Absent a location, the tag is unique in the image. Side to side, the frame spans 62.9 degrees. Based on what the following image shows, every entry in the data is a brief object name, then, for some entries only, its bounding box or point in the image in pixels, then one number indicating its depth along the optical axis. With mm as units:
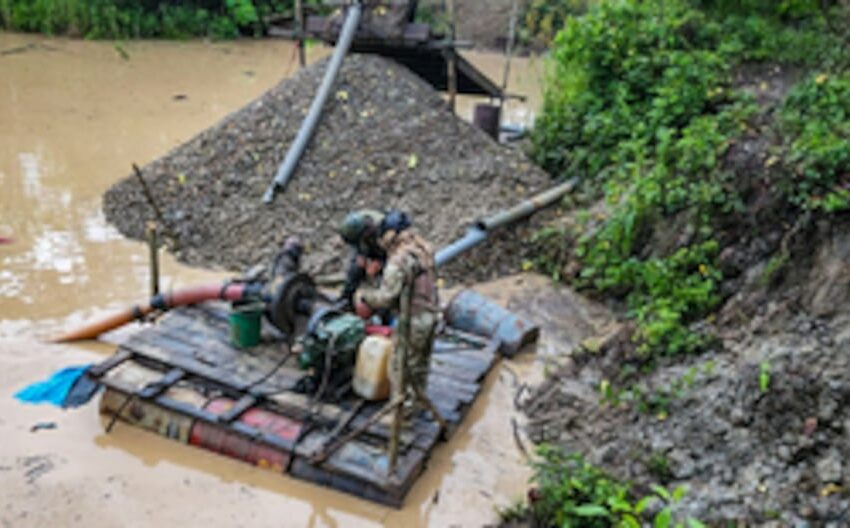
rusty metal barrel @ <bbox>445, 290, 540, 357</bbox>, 6855
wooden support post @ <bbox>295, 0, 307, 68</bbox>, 11124
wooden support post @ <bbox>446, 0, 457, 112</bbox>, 10869
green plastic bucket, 5832
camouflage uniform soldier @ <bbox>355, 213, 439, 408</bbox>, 4895
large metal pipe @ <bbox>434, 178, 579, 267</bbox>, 7934
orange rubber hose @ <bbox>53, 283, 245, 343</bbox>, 6066
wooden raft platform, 4992
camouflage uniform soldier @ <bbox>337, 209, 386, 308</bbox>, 5211
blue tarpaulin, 5777
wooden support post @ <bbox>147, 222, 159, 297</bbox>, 6246
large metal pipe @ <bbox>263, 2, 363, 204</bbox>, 9133
